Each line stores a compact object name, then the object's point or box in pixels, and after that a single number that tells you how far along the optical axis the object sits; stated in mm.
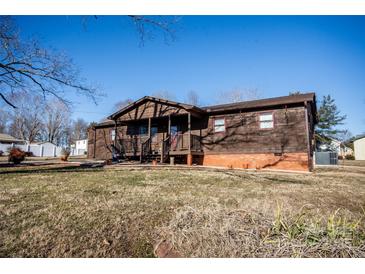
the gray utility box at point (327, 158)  20984
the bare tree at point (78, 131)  68138
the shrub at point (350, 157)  33906
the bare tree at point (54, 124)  50647
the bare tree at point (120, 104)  46409
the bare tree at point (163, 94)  39406
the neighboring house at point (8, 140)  38812
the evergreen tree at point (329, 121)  37188
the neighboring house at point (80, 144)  60594
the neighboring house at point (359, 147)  33750
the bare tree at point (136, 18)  6287
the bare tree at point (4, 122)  52525
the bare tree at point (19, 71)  10539
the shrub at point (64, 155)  17520
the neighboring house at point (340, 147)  34875
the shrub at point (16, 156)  14438
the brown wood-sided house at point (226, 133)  11961
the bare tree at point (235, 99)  32406
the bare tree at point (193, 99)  42859
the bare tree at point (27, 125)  48609
